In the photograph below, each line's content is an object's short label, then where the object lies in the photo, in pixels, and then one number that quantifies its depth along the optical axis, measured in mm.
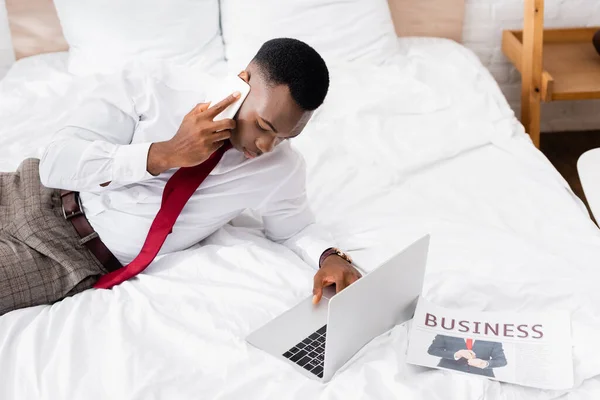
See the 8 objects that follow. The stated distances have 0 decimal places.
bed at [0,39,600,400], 1079
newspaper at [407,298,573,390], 1081
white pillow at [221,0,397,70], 2252
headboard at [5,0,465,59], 2381
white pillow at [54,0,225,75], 2193
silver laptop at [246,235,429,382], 1064
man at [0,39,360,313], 1178
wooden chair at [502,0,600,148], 2205
